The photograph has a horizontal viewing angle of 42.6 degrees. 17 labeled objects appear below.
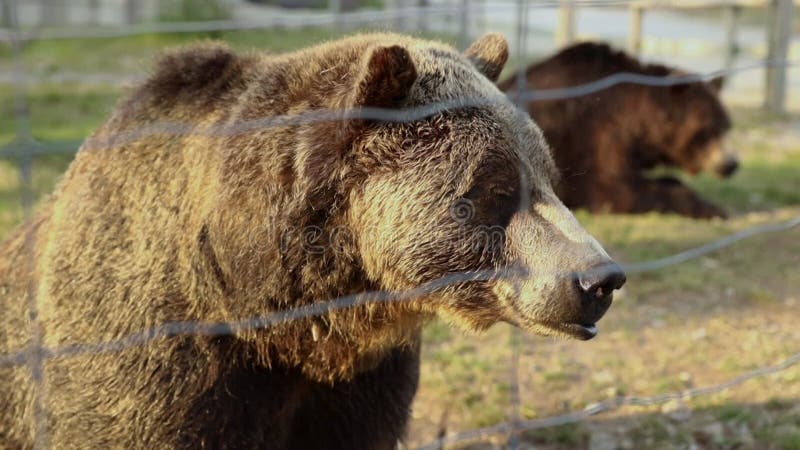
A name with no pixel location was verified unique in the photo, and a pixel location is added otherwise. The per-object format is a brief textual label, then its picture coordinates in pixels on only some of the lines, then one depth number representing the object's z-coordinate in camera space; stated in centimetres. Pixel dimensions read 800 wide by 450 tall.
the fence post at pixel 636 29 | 1239
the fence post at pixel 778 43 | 1142
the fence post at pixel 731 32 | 1224
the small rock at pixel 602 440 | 406
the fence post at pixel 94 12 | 1639
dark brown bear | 780
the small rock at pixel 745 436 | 406
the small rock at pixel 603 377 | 463
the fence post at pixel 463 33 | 1059
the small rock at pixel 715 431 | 409
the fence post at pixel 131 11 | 1645
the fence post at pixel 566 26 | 1320
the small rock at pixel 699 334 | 515
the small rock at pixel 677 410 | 426
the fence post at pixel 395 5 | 1381
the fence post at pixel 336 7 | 1002
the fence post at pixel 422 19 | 1413
